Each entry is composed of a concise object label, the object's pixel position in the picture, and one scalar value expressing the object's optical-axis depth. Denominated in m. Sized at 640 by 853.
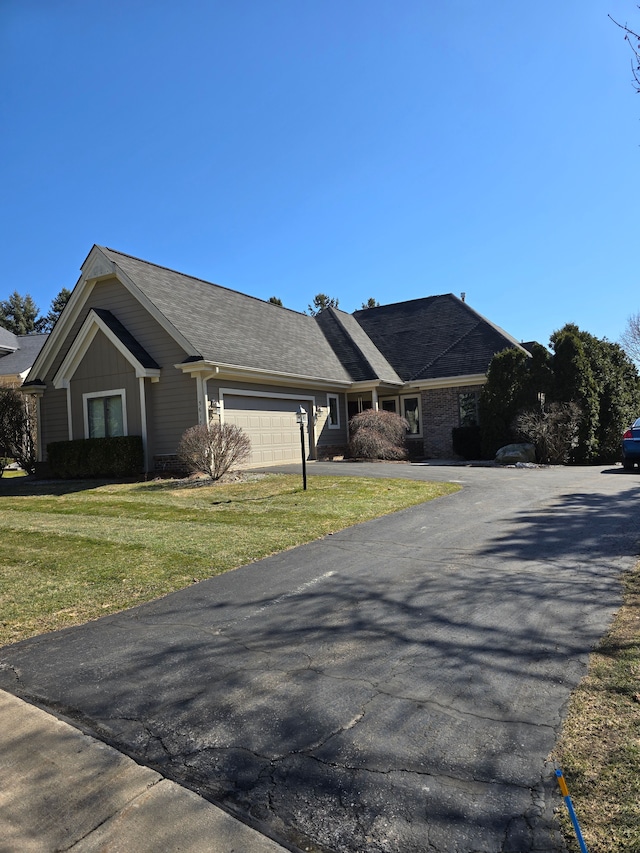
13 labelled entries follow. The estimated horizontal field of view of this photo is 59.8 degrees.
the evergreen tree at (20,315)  70.12
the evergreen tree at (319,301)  65.06
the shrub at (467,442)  20.77
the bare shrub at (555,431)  18.27
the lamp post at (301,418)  12.56
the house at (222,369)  16.67
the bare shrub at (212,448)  14.16
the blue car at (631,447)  15.16
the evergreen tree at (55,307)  68.44
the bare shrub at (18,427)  19.62
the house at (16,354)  33.56
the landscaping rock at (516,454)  17.88
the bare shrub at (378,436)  20.06
